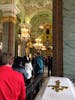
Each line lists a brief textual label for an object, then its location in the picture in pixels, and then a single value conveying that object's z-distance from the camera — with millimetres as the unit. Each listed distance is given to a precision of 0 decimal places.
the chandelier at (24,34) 7582
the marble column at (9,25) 5845
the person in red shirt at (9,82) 881
